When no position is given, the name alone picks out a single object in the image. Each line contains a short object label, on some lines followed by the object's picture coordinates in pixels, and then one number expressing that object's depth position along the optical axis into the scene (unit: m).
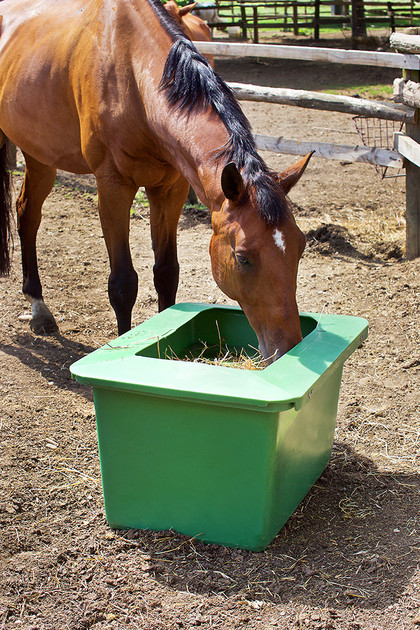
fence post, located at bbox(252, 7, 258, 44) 17.23
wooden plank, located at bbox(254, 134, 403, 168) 5.39
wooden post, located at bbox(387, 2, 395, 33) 16.29
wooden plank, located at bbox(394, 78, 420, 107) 4.98
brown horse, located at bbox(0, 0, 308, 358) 2.43
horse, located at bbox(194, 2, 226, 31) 20.59
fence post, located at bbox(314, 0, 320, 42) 17.84
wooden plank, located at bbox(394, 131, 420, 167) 4.80
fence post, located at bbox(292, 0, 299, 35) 20.02
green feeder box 2.16
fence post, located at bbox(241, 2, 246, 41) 18.34
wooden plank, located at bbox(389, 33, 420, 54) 4.90
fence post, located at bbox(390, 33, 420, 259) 5.11
